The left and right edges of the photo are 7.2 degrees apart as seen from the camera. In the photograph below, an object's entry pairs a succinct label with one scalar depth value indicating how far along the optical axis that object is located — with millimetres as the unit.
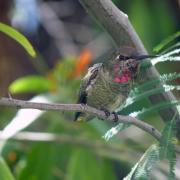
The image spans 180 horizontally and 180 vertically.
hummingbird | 6055
